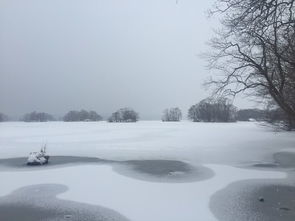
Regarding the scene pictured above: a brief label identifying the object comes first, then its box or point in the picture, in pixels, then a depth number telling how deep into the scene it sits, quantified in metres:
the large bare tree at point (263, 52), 6.12
